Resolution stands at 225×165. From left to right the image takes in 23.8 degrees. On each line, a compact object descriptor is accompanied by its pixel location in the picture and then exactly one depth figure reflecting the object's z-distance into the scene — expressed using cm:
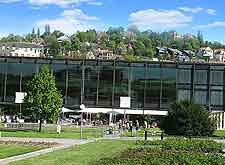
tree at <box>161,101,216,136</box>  4466
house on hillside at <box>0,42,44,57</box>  18552
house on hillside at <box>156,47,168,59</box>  18248
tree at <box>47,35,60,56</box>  15482
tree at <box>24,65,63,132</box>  5278
